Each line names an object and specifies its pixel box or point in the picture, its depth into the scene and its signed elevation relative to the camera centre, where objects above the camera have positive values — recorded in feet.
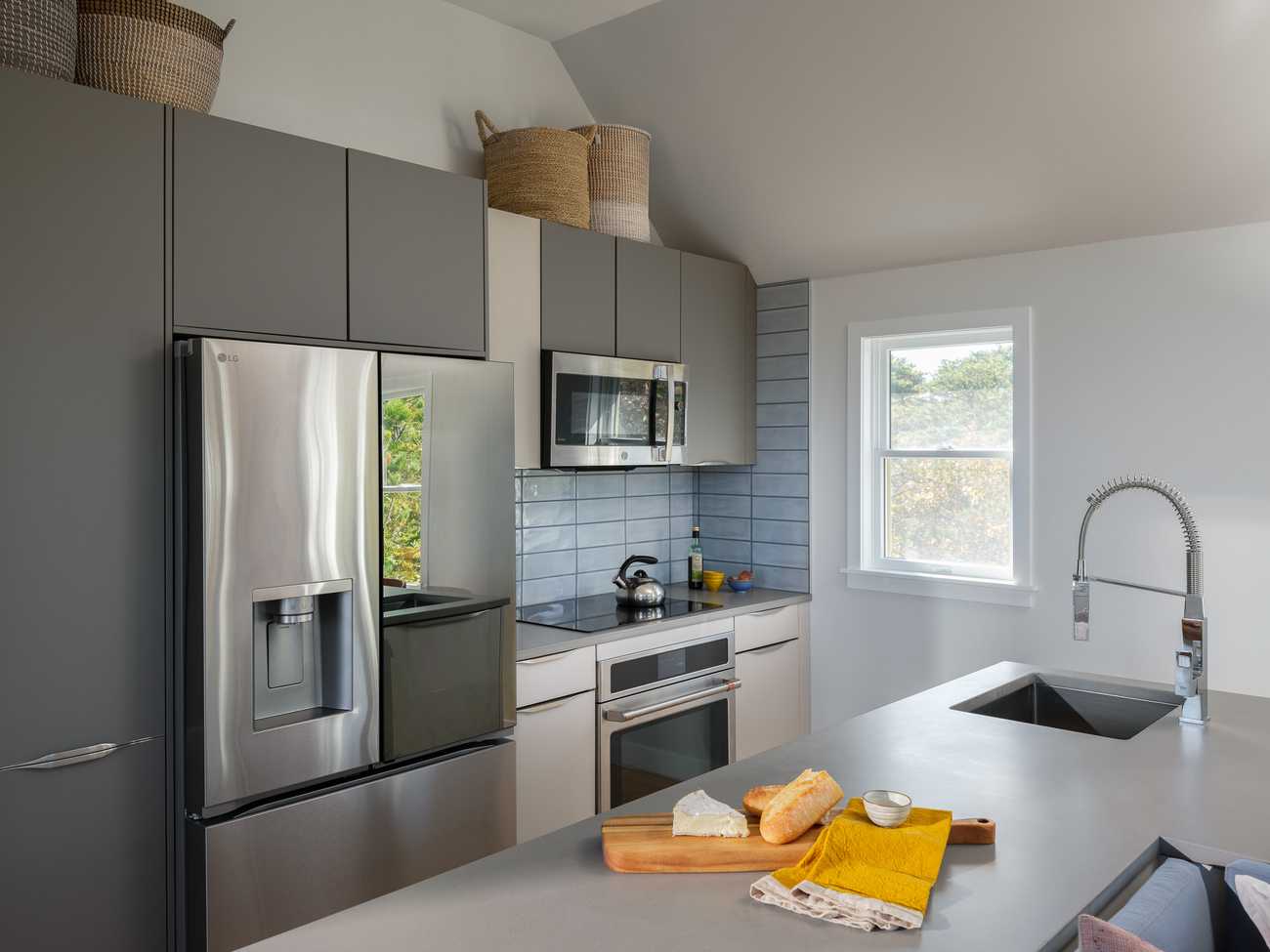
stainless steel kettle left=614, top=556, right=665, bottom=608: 11.84 -1.49
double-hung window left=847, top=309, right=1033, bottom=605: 11.66 +0.09
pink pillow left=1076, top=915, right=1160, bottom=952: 3.74 -1.77
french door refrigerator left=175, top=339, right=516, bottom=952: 6.86 -1.24
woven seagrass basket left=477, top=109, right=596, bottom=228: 10.70 +3.16
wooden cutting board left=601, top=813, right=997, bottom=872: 4.61 -1.79
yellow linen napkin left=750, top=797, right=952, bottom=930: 4.14 -1.78
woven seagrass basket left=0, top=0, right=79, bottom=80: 6.38 +2.78
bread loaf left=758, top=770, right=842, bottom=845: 4.76 -1.66
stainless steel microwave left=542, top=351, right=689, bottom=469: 10.69 +0.60
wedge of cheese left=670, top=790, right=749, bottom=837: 4.73 -1.68
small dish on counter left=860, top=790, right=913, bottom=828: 4.78 -1.64
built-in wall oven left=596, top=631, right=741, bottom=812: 10.67 -2.83
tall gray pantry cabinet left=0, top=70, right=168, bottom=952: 6.24 -0.37
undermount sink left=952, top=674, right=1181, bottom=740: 7.92 -1.95
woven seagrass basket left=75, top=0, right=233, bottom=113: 7.06 +2.95
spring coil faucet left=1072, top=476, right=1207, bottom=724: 6.99 -1.15
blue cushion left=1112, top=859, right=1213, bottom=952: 4.28 -1.96
